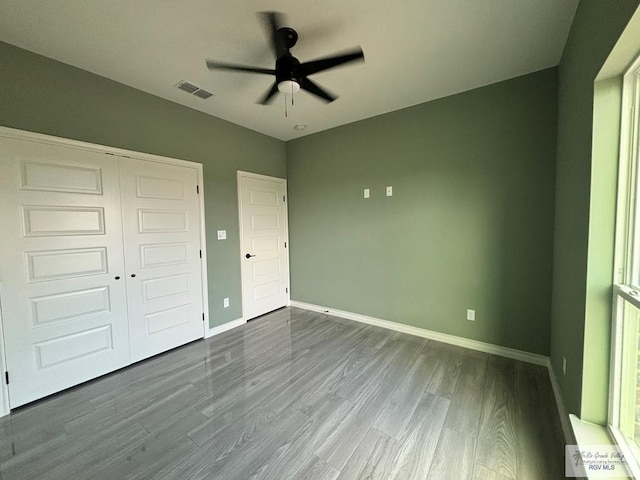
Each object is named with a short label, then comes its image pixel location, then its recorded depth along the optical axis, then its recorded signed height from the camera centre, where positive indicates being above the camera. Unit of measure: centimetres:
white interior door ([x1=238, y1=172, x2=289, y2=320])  355 -24
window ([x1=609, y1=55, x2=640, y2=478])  120 -32
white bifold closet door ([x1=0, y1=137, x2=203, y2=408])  189 -28
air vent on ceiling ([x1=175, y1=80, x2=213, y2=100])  243 +142
